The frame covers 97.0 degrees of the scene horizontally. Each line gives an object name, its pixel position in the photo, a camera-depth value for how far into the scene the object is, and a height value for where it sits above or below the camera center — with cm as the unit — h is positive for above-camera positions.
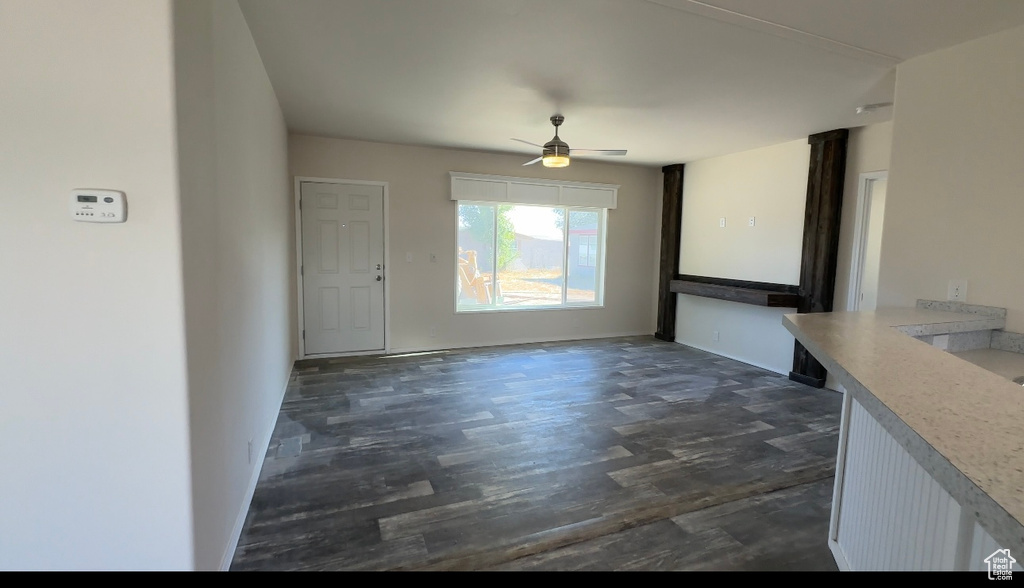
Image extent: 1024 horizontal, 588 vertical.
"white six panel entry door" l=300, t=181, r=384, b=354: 505 -28
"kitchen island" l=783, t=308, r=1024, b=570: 71 -33
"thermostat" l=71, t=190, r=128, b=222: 128 +9
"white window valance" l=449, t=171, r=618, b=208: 556 +75
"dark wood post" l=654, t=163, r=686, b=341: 628 +14
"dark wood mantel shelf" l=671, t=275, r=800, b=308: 475 -42
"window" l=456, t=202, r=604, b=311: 586 -11
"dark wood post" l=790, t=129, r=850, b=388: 430 +24
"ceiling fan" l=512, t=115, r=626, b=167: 387 +82
